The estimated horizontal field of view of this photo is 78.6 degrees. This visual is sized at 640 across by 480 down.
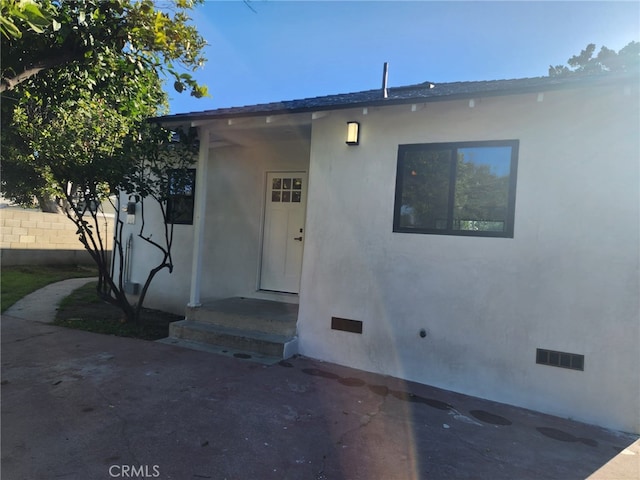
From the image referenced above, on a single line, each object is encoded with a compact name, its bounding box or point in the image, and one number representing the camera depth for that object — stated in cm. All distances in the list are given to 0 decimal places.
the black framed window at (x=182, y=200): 684
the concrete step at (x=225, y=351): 516
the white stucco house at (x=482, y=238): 398
